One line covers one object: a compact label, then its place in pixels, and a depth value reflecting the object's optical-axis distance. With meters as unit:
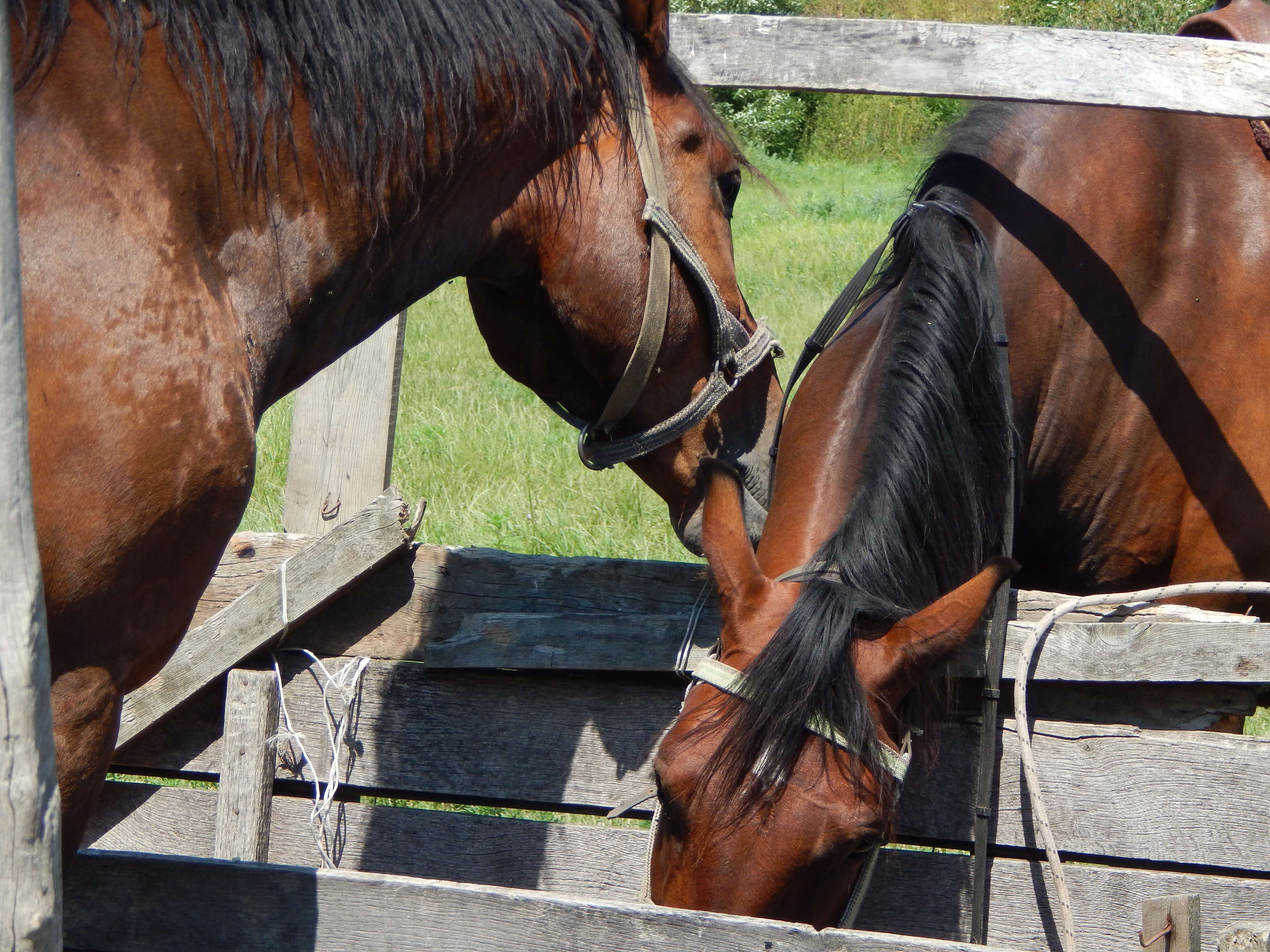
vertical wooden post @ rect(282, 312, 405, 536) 5.93
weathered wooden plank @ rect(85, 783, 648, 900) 5.15
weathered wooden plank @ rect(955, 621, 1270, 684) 4.46
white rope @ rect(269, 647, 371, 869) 5.19
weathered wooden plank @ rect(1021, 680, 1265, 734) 4.70
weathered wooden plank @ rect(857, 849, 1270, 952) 4.57
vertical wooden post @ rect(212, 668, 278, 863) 5.06
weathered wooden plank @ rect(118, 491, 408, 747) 5.20
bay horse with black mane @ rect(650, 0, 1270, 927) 3.59
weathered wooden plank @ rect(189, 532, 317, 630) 5.57
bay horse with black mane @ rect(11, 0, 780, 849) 2.89
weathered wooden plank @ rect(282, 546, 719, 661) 5.23
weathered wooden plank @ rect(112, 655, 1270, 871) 4.47
